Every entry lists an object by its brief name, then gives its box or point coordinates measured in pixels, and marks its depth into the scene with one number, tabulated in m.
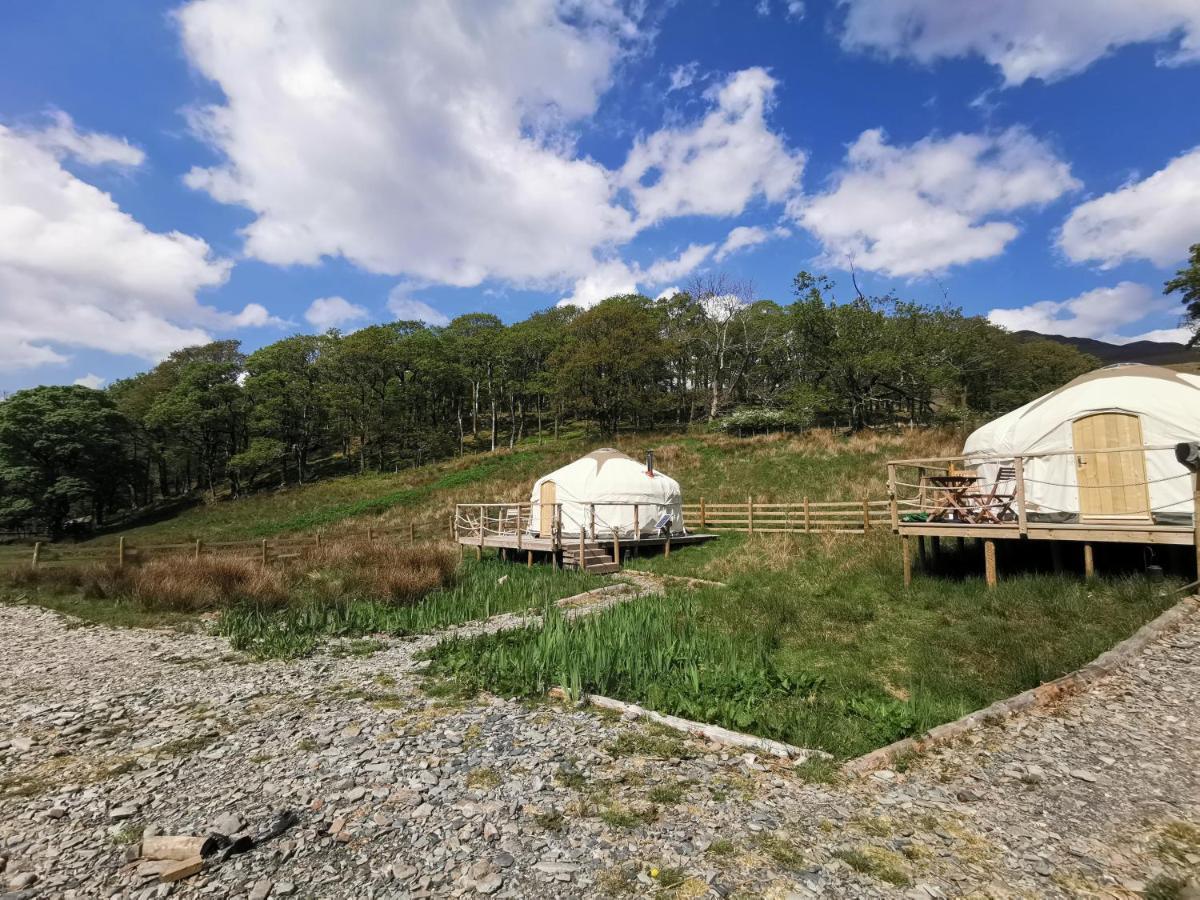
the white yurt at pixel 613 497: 18.84
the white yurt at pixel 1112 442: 9.84
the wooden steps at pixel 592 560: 16.14
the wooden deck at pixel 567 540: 16.83
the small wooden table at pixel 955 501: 9.98
